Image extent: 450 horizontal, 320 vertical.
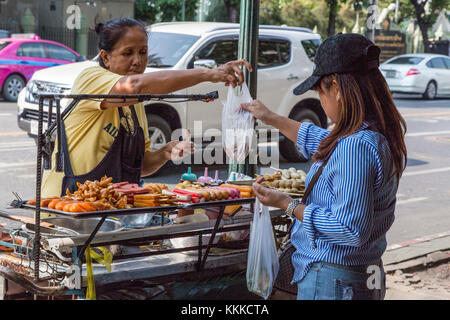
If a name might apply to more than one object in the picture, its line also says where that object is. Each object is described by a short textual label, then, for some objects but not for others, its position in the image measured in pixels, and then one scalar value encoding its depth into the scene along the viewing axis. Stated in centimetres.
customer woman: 246
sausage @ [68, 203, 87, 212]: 290
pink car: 1747
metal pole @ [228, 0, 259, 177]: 497
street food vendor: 333
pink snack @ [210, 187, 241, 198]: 354
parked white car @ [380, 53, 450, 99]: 2369
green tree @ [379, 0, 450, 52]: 3312
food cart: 301
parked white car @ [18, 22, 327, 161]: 981
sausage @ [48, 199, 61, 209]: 303
